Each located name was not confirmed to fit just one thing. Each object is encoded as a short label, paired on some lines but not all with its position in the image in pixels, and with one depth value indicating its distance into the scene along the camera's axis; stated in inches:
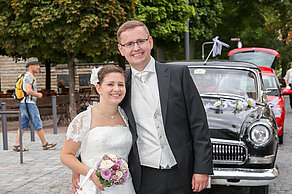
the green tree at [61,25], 537.3
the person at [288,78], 686.3
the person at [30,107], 396.2
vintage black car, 212.4
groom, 125.5
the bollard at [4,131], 398.6
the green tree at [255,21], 1245.7
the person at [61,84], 1037.0
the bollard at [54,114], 525.0
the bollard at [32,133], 462.5
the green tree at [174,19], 762.8
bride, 126.3
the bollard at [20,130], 361.6
